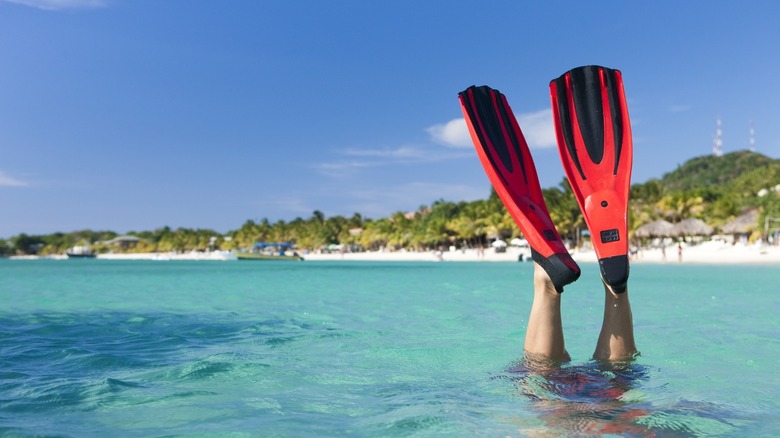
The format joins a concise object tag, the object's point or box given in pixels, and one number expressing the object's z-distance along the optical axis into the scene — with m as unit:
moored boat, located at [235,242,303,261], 98.89
